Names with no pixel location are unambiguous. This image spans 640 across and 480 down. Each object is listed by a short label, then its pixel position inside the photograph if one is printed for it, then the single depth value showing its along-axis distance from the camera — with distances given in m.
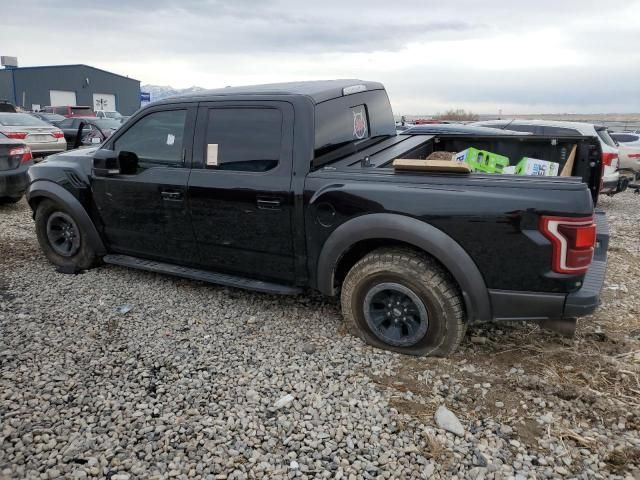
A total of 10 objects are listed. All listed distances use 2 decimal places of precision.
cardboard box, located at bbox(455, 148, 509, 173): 4.04
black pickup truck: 2.86
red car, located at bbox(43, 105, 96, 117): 23.19
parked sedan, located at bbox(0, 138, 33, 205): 7.26
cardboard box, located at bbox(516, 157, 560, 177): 3.89
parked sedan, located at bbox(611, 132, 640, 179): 10.64
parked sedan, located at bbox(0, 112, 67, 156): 11.03
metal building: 40.47
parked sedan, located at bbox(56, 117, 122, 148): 14.23
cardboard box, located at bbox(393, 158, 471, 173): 3.02
